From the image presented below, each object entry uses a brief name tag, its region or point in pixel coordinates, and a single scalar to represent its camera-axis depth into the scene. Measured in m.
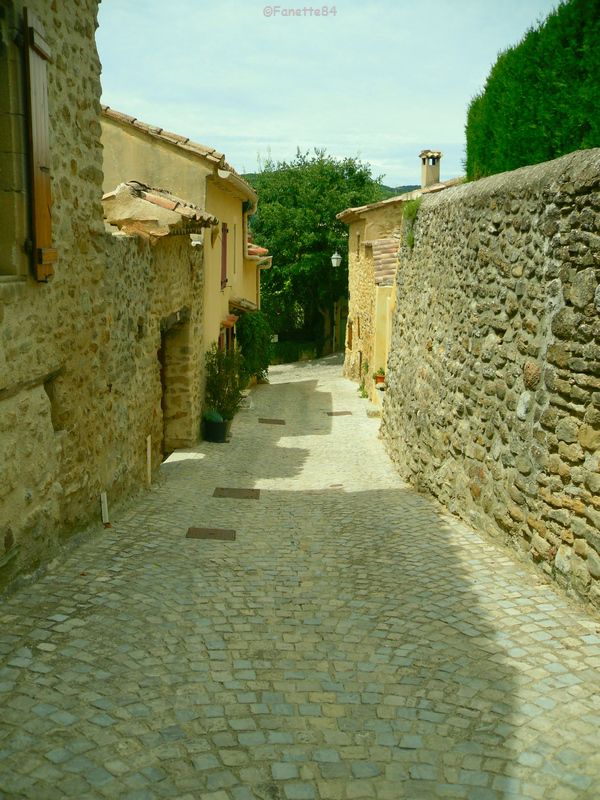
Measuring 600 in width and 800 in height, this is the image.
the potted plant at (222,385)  13.59
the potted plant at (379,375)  17.11
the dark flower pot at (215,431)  12.97
